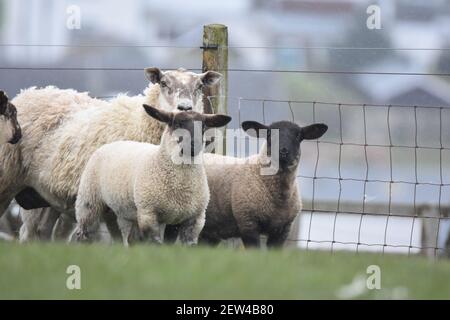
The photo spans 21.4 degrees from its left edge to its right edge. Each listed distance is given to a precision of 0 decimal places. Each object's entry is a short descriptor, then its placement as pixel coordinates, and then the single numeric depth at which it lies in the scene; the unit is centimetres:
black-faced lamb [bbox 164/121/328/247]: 959
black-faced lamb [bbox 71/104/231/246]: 882
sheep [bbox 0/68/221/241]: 1055
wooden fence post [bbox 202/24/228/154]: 1066
